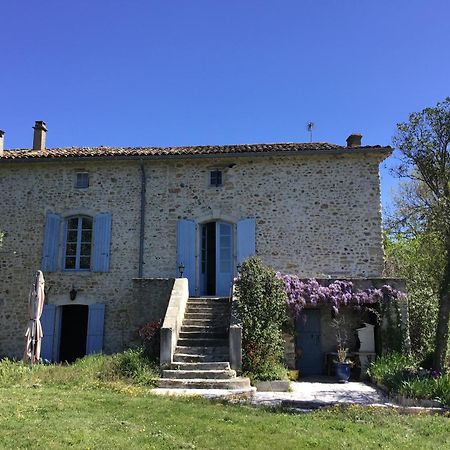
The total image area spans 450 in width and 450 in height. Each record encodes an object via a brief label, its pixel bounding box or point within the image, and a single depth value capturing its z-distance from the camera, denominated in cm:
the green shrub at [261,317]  945
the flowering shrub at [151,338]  999
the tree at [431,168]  969
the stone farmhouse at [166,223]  1252
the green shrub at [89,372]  830
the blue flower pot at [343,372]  1003
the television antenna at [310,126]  1669
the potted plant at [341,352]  1004
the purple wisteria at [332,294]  1096
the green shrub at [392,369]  859
